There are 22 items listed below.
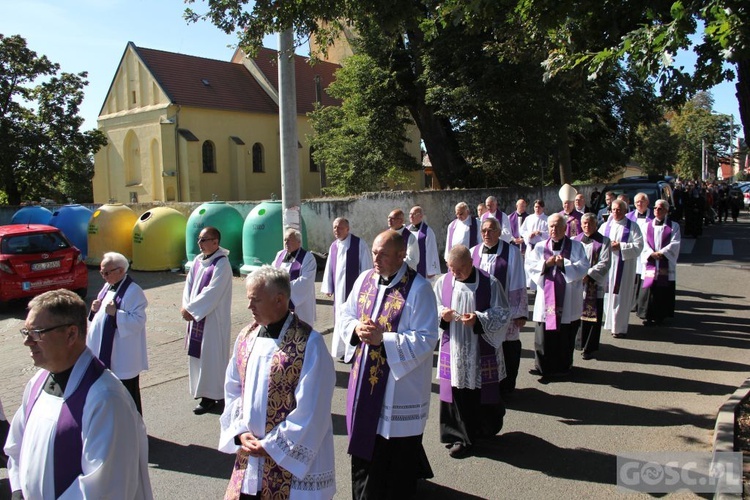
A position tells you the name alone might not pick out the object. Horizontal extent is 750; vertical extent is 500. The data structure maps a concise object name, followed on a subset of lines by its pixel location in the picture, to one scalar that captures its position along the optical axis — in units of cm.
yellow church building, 3988
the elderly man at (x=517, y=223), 1366
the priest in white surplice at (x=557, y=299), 734
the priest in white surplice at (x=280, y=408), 311
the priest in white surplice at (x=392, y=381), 411
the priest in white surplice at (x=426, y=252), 980
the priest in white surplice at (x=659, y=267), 1002
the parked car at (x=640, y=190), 1775
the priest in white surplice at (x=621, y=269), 938
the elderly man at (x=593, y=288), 823
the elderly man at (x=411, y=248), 963
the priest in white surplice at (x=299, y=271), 751
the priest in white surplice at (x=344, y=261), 833
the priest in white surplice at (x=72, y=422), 248
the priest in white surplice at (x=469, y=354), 522
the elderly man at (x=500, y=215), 1292
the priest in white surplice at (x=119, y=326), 537
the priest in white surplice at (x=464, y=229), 1140
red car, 1205
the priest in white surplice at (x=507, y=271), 642
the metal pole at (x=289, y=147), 1091
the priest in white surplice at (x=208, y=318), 624
